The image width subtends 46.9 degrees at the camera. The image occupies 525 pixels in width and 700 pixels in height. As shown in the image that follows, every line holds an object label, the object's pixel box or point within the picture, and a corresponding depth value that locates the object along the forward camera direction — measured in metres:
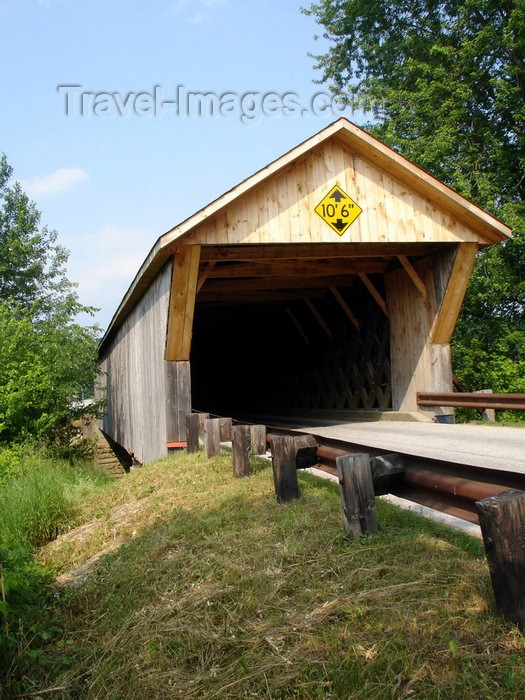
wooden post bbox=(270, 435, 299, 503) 4.25
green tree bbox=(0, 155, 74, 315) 34.62
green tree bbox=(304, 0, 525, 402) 14.33
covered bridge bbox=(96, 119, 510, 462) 8.37
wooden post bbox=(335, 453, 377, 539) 3.22
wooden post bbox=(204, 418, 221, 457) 6.83
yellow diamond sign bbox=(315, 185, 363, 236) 8.62
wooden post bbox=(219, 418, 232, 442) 6.56
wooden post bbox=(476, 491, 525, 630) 2.22
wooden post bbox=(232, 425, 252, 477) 5.53
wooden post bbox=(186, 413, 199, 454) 7.73
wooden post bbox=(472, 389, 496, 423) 10.03
